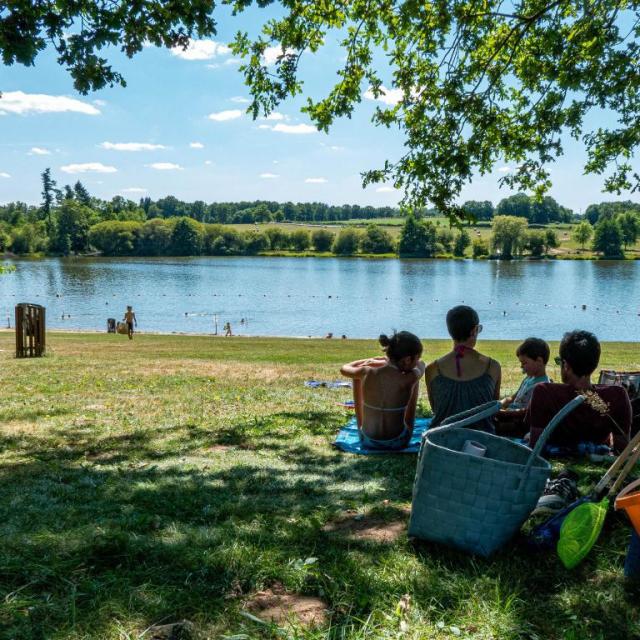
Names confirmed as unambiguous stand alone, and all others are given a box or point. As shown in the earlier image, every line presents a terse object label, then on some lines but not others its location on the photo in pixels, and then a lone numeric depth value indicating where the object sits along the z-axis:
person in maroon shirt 4.85
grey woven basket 3.25
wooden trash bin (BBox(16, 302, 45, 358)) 17.39
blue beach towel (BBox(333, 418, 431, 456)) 5.92
